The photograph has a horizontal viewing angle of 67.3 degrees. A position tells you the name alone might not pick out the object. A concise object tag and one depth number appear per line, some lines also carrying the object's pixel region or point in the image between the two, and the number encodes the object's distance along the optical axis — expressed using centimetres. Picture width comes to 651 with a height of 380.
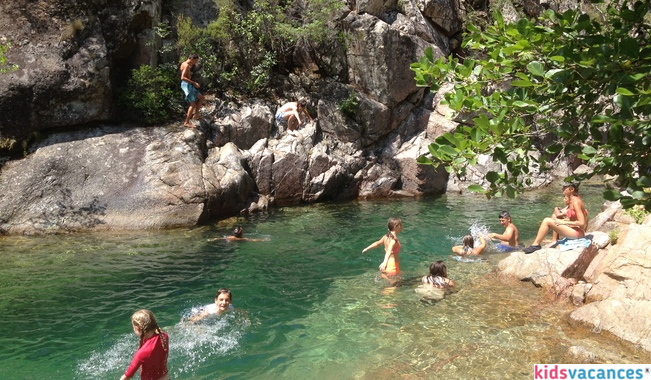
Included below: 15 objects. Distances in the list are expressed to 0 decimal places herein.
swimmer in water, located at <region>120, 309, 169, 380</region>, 533
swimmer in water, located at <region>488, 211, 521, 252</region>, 1223
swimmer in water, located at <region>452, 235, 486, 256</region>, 1175
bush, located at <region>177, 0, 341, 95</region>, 1959
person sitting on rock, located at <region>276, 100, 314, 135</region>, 1917
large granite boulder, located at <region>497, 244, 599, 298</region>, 893
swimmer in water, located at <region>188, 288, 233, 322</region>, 814
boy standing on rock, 1697
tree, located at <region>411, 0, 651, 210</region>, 270
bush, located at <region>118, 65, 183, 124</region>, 1759
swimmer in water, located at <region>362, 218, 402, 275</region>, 1005
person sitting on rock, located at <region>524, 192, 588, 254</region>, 1080
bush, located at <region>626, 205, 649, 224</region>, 1091
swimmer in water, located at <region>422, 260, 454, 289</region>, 912
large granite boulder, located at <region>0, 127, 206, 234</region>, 1420
